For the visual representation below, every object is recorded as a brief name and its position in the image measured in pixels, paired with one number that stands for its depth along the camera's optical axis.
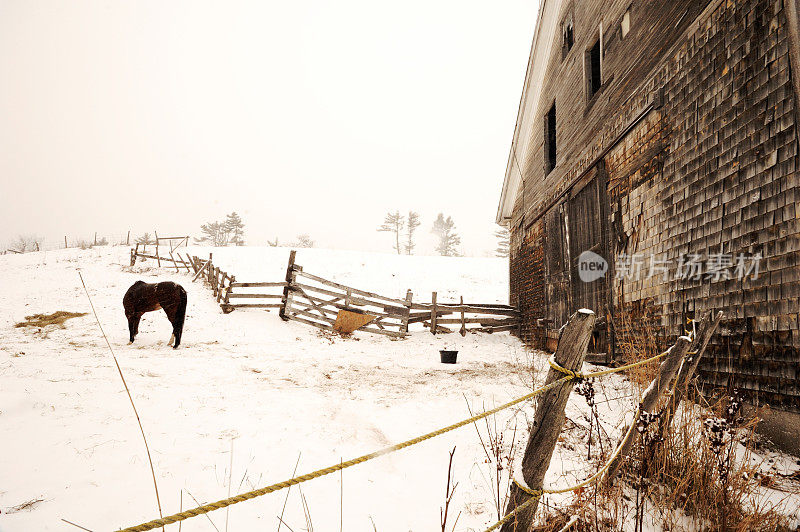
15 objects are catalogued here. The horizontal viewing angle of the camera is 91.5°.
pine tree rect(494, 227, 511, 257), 55.47
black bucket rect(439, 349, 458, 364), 8.60
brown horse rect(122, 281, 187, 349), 8.80
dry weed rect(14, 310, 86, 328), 11.42
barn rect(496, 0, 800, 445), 3.57
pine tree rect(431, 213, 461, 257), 66.38
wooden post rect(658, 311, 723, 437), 3.05
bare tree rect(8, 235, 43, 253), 35.66
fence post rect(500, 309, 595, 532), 1.92
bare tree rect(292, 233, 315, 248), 65.62
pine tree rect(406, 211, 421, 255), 66.75
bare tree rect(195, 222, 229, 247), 64.44
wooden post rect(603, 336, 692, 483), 2.76
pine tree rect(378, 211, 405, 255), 66.94
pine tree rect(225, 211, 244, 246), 62.86
